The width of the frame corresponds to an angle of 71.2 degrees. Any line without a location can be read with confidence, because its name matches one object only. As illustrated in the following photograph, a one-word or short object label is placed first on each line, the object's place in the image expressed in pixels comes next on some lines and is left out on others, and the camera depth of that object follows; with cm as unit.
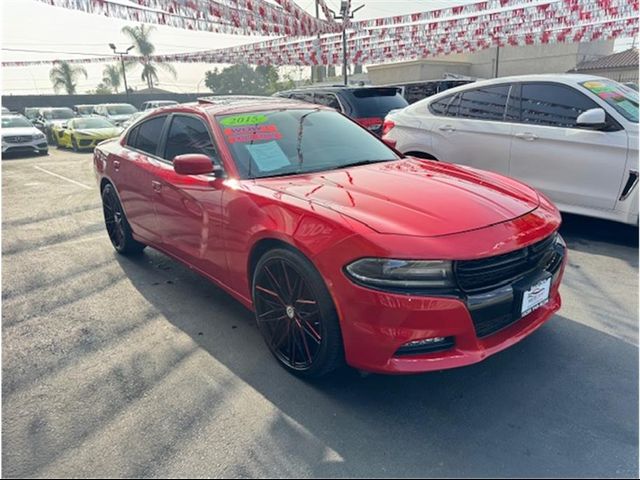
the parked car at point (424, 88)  959
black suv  732
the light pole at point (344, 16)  1487
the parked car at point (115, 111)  2000
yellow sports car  1553
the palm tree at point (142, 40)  4359
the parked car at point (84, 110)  2179
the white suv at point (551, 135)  433
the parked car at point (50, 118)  1912
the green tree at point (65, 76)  4916
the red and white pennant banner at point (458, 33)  1384
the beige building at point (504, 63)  2817
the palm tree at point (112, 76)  5600
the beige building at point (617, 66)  2556
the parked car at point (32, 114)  2106
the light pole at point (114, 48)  3328
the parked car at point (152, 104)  2122
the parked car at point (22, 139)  1454
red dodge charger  213
